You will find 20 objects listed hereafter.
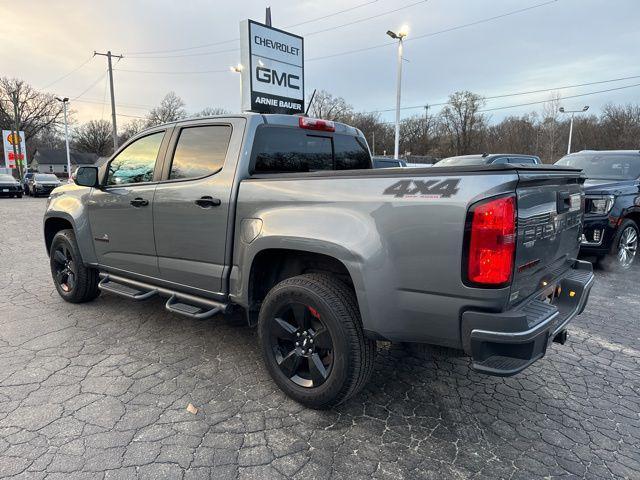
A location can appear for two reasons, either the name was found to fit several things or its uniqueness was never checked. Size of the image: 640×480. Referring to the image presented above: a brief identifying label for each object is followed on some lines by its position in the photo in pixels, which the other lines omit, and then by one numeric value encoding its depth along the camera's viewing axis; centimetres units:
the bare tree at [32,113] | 6016
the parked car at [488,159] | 1253
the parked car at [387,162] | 1348
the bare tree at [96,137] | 8175
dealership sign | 989
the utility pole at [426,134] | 7325
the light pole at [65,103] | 4407
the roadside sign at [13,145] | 4219
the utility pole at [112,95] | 3373
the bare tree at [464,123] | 6743
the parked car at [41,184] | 2627
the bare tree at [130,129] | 7332
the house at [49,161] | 8806
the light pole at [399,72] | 2199
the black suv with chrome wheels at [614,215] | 630
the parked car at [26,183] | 2947
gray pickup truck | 215
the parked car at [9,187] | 2486
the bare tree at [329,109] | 6838
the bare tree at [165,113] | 6556
